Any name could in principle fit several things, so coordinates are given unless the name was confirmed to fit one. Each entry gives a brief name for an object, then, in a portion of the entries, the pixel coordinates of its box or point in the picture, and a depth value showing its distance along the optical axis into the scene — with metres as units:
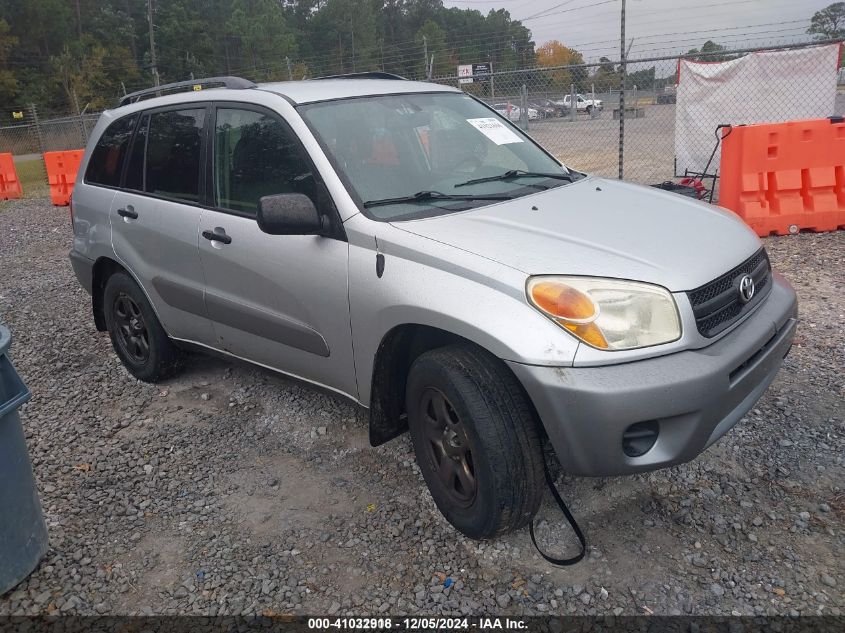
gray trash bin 2.85
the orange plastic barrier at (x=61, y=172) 14.70
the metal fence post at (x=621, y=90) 9.58
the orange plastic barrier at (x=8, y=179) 16.89
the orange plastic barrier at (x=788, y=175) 7.14
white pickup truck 19.09
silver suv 2.58
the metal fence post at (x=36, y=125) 22.22
